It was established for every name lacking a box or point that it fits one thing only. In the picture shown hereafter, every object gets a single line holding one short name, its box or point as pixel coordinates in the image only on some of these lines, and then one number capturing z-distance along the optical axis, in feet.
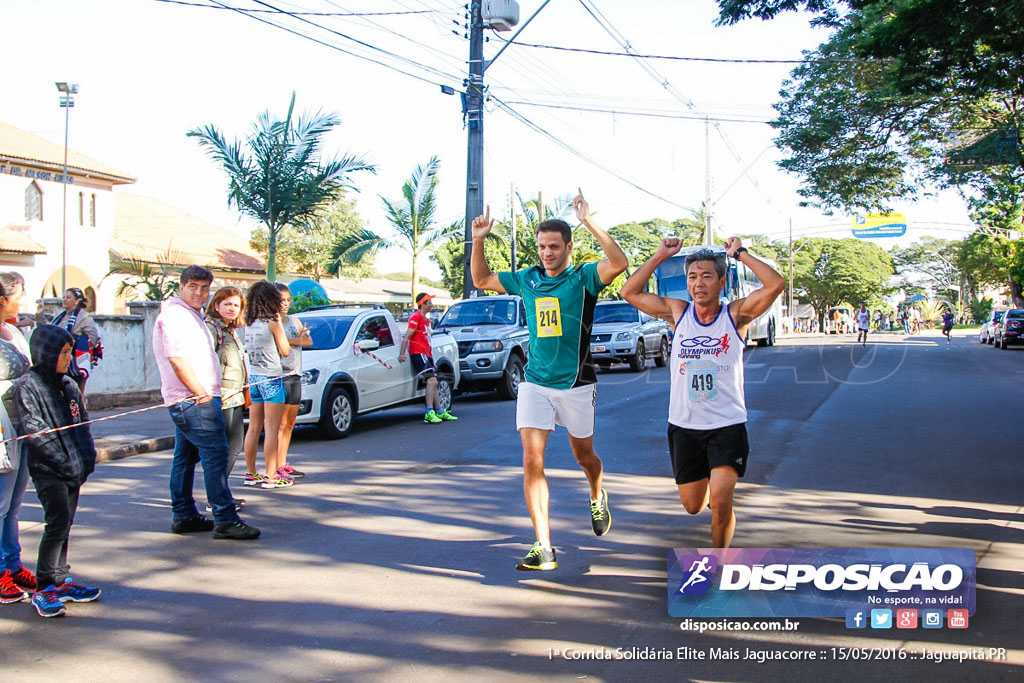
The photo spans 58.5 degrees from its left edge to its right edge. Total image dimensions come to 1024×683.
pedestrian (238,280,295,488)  26.37
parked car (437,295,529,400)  51.88
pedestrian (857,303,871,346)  118.32
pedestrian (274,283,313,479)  27.48
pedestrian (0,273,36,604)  15.94
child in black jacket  15.97
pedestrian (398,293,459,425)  42.06
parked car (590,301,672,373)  73.77
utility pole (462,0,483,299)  64.59
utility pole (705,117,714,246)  129.29
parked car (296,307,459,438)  36.73
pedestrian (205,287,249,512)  22.80
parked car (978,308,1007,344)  130.11
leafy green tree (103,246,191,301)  61.16
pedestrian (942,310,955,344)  145.48
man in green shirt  17.48
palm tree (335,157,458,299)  86.12
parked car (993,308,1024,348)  119.44
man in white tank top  15.83
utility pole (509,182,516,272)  104.27
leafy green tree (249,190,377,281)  141.08
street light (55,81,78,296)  82.43
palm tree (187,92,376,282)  61.77
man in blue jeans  20.43
